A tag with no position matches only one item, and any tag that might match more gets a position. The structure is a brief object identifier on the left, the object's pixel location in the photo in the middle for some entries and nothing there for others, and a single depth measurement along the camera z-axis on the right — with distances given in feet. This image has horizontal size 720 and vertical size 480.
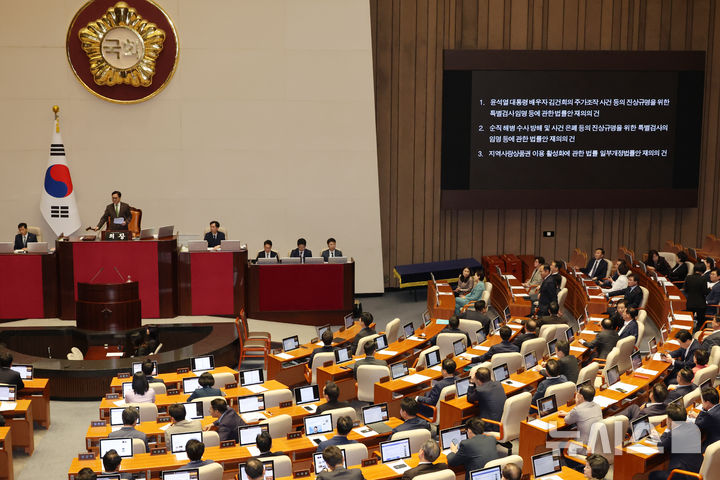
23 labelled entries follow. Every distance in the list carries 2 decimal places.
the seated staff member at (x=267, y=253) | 45.57
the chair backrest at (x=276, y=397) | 27.43
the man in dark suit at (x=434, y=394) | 27.96
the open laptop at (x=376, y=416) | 25.38
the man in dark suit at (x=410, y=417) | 23.72
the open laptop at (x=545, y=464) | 21.08
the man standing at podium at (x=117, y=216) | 43.32
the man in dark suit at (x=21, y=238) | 44.70
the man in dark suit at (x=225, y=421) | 24.35
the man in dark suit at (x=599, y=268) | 48.27
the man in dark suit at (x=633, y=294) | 40.83
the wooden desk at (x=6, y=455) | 24.44
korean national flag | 47.50
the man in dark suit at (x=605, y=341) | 33.14
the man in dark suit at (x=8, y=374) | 29.17
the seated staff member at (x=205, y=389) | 26.96
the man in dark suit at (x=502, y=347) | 31.09
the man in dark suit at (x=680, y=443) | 21.95
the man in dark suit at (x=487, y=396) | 26.50
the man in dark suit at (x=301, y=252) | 45.70
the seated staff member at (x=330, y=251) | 46.37
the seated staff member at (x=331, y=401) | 25.57
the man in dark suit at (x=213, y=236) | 46.06
